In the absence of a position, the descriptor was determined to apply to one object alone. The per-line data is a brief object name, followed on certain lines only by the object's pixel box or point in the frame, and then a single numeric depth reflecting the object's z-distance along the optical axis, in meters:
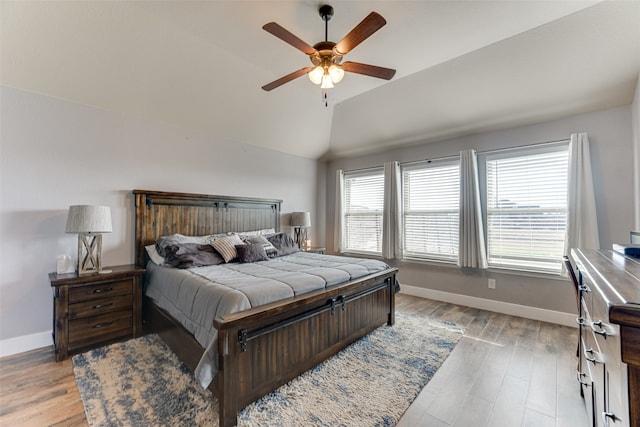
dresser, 0.66
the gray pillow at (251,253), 3.17
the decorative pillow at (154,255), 2.97
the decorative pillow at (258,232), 3.93
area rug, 1.68
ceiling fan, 1.80
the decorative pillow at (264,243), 3.56
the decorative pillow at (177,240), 3.03
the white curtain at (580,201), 2.92
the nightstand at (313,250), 4.67
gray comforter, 1.77
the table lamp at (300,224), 4.79
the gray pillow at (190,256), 2.76
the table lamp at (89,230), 2.51
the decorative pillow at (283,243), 3.79
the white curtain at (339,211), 5.32
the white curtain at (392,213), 4.52
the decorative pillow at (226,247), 3.12
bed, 1.66
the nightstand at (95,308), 2.36
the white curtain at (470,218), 3.66
